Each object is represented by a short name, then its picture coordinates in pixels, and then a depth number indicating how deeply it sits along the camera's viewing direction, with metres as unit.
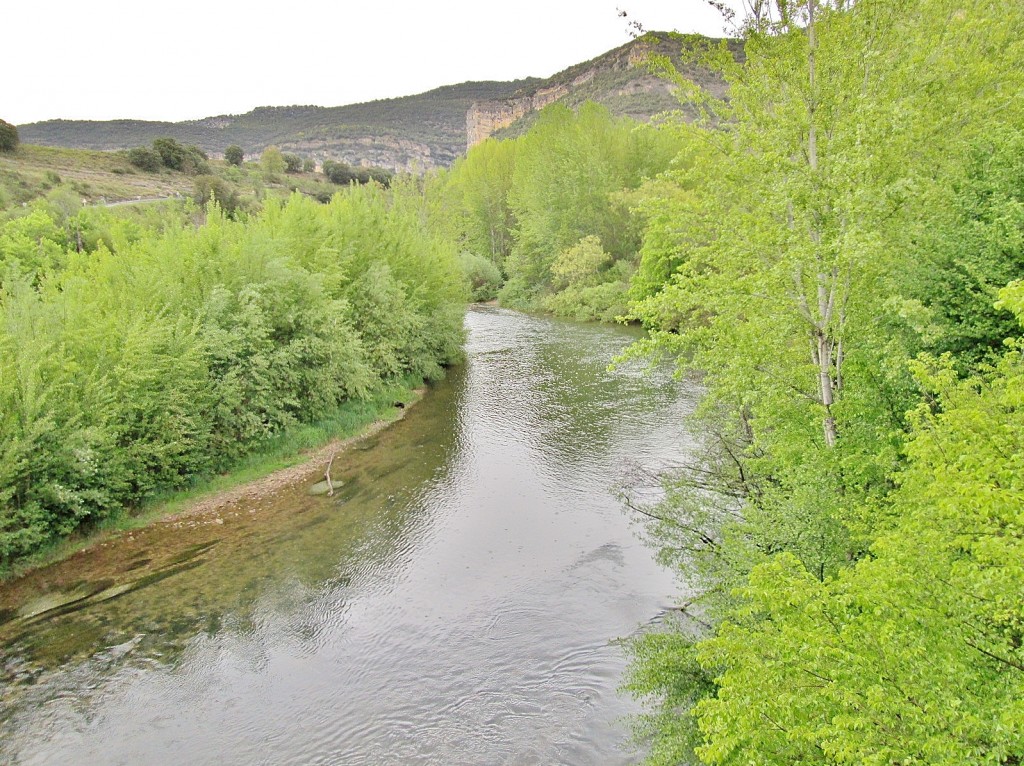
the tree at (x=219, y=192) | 56.03
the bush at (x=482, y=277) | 62.64
